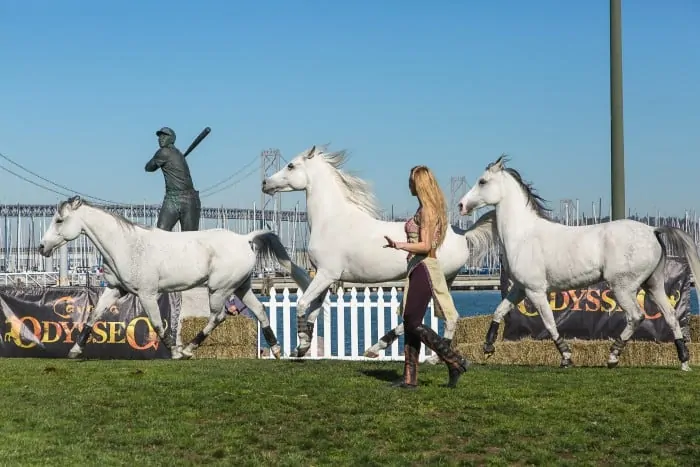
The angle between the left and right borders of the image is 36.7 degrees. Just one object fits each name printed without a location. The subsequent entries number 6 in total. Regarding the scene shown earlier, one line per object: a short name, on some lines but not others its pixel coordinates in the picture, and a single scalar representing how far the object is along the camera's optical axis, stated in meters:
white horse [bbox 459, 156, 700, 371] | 13.46
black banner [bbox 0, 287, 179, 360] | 19.02
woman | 10.67
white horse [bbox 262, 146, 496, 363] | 14.27
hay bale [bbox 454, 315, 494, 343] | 19.39
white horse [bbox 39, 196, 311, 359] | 15.29
